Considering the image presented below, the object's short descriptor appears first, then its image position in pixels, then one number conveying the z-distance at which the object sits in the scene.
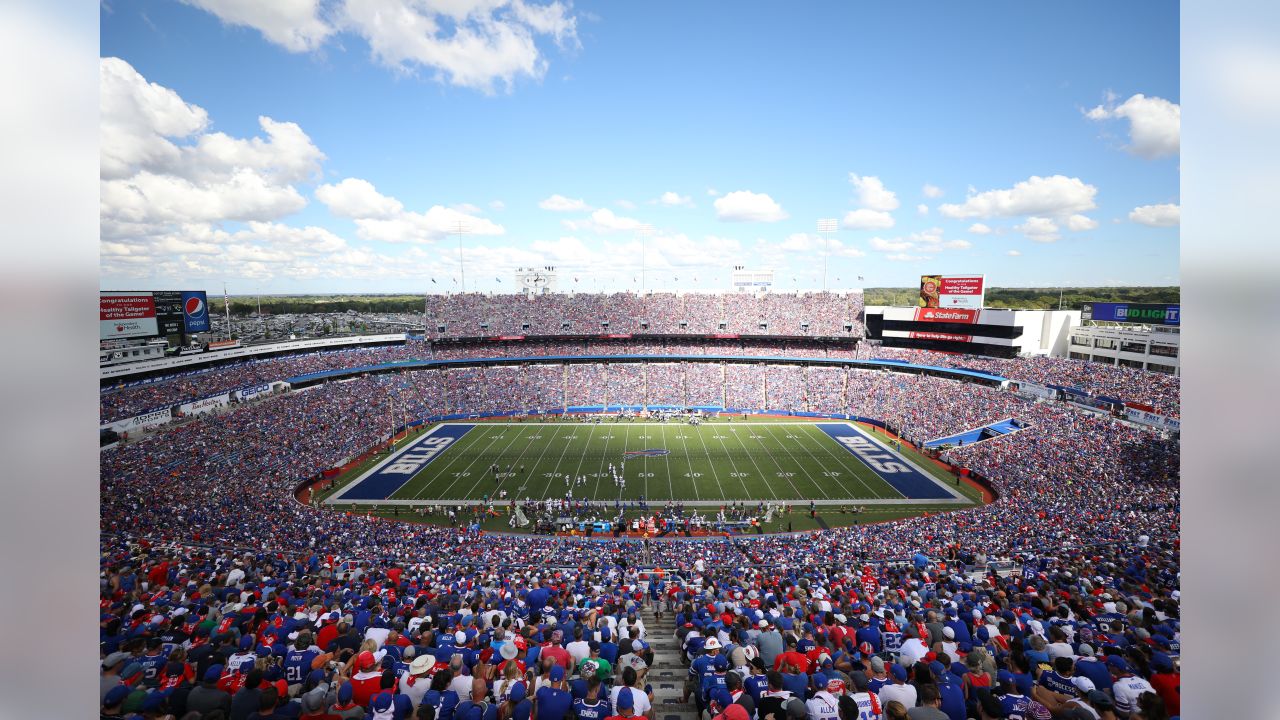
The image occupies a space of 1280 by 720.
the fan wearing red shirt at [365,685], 4.25
